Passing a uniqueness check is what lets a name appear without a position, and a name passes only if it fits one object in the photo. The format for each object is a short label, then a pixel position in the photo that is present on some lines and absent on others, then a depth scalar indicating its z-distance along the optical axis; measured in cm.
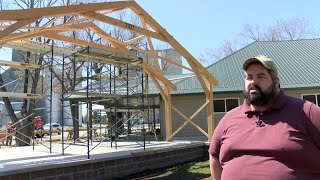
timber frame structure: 565
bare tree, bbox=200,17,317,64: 3079
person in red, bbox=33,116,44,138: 2395
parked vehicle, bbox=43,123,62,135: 3365
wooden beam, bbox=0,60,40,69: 831
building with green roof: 1382
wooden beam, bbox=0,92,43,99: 818
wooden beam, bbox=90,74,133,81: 944
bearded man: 188
